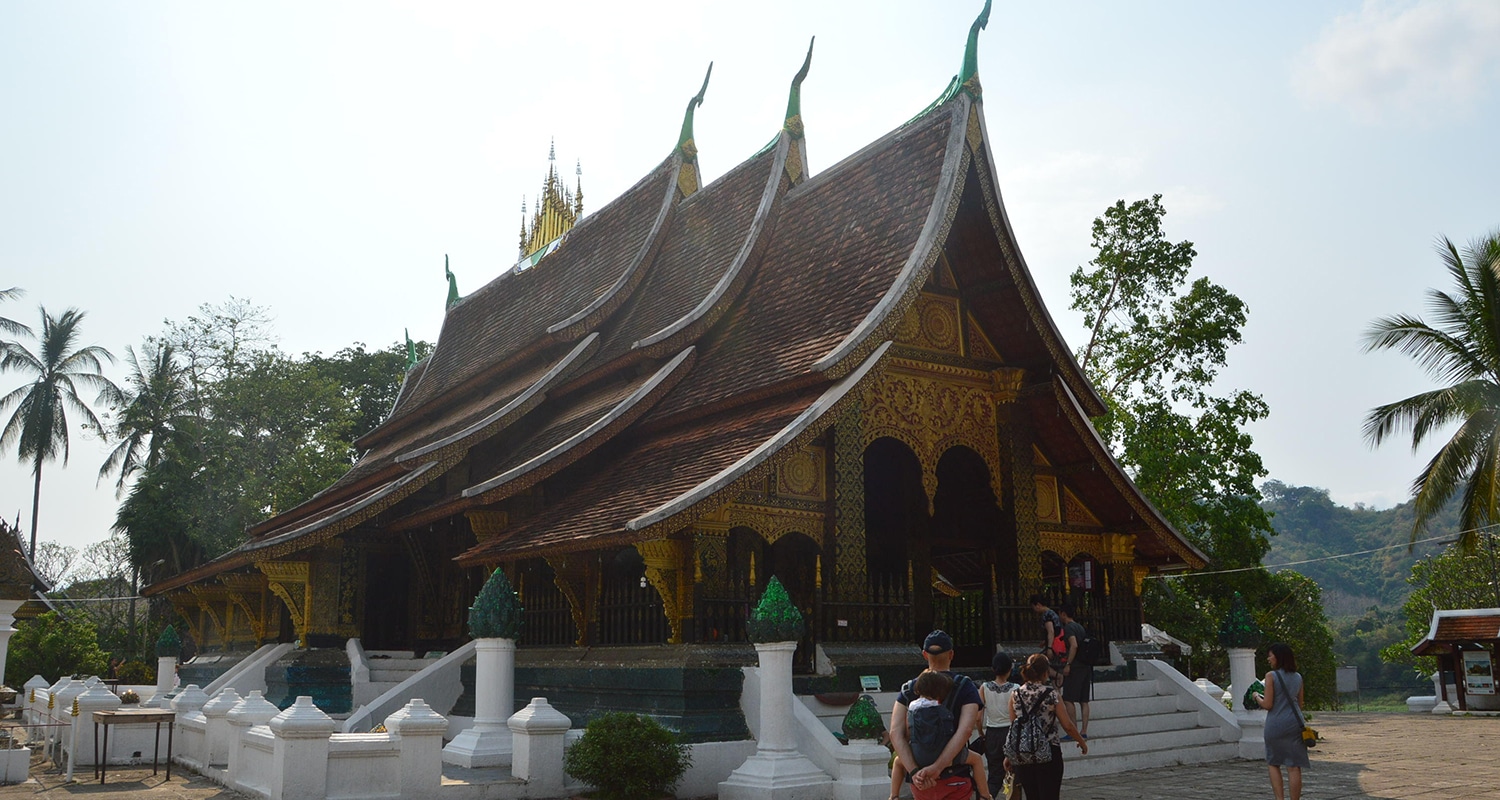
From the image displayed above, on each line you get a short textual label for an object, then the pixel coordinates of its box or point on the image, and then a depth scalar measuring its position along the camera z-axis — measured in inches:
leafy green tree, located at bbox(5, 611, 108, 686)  1028.5
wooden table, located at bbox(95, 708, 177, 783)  401.7
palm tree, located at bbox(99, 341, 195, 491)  1428.4
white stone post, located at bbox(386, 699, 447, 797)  309.3
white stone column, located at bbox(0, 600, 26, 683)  726.5
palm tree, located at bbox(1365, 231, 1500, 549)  715.3
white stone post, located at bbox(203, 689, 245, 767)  392.5
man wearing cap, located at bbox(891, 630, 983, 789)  187.5
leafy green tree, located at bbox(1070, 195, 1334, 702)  872.3
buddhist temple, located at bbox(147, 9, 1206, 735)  384.8
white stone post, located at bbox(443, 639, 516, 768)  346.0
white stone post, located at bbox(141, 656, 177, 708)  634.4
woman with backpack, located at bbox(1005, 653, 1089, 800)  231.1
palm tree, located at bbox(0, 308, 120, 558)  1469.0
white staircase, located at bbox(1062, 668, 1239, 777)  390.3
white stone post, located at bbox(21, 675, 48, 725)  728.5
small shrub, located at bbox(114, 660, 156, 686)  932.0
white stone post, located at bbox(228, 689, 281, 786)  357.7
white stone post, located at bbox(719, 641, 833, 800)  311.6
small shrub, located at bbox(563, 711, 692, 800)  309.7
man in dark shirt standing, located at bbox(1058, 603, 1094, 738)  377.7
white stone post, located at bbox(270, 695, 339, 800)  302.7
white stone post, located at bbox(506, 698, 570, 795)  324.2
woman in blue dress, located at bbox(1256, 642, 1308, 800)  287.1
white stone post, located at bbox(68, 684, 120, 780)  441.7
